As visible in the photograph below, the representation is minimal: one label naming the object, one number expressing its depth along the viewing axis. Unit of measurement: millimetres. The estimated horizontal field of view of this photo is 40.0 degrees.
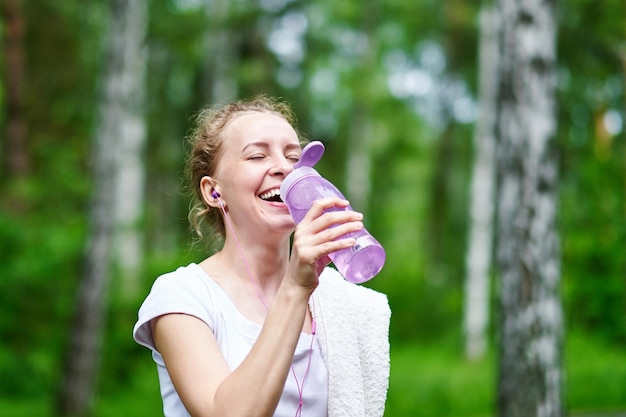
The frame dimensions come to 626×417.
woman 1876
